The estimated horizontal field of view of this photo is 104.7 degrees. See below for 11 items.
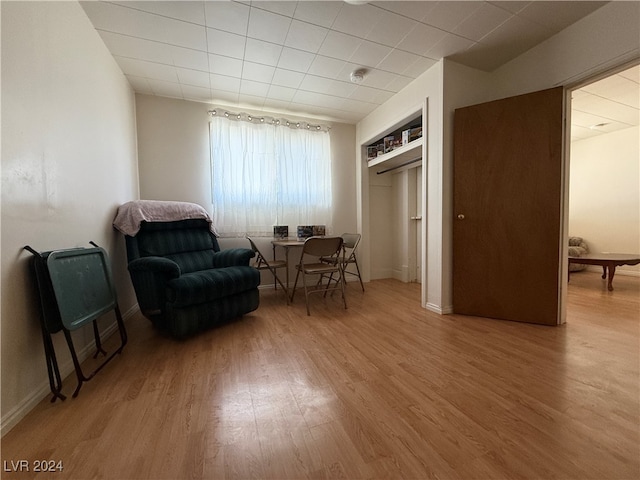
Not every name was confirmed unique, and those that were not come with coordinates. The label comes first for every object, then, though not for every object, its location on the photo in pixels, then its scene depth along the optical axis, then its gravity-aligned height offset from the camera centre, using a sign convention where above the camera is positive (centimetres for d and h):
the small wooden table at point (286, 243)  282 -19
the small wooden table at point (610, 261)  313 -50
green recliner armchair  191 -41
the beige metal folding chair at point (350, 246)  330 -28
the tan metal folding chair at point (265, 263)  301 -46
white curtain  319 +70
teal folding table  123 -35
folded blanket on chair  222 +16
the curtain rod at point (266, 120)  316 +147
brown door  208 +14
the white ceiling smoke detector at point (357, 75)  255 +158
